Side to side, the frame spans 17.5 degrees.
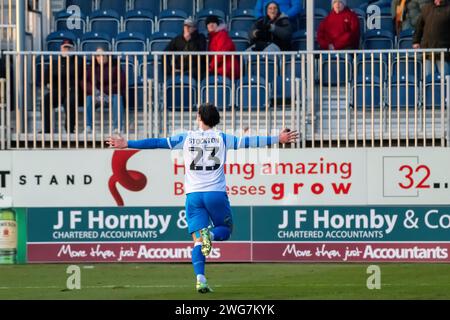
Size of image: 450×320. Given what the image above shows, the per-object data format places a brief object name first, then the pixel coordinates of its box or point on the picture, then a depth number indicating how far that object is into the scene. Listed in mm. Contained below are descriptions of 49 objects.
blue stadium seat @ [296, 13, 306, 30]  23619
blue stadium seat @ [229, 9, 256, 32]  23859
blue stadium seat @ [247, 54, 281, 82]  22016
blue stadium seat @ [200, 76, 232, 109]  21609
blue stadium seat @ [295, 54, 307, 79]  22062
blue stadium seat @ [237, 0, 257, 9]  24750
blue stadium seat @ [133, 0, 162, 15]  24750
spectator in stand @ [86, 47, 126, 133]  21703
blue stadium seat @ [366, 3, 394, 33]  23438
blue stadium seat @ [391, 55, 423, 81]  21594
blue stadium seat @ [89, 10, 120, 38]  24062
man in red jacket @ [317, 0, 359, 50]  22250
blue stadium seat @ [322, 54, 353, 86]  21750
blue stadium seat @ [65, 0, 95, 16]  24656
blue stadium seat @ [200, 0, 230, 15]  24750
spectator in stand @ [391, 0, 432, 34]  22984
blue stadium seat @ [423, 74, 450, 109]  21516
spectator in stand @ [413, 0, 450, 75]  21859
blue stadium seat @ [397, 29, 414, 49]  22953
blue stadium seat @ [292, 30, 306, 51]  23234
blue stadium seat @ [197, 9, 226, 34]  23859
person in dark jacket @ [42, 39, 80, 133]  21719
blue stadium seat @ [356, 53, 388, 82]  21641
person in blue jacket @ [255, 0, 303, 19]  23328
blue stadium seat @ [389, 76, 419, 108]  21469
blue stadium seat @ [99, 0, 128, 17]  24797
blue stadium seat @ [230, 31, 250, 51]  23141
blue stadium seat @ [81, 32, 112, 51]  23312
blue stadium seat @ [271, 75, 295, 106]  21922
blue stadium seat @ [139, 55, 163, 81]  22188
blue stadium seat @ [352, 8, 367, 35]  23234
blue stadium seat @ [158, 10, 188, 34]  23922
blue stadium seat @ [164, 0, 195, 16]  24672
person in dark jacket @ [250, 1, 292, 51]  22594
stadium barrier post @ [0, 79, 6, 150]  21438
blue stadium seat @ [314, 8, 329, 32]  23484
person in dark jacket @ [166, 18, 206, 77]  22234
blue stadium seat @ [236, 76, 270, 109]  21672
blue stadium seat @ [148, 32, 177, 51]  23250
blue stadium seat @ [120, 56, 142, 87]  22016
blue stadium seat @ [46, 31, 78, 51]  23422
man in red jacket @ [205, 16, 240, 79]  21844
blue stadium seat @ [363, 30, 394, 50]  22938
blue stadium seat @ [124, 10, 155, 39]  23969
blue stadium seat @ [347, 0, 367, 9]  23984
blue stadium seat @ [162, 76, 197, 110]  21703
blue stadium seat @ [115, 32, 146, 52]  23125
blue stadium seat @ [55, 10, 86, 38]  24188
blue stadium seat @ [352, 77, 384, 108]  21469
